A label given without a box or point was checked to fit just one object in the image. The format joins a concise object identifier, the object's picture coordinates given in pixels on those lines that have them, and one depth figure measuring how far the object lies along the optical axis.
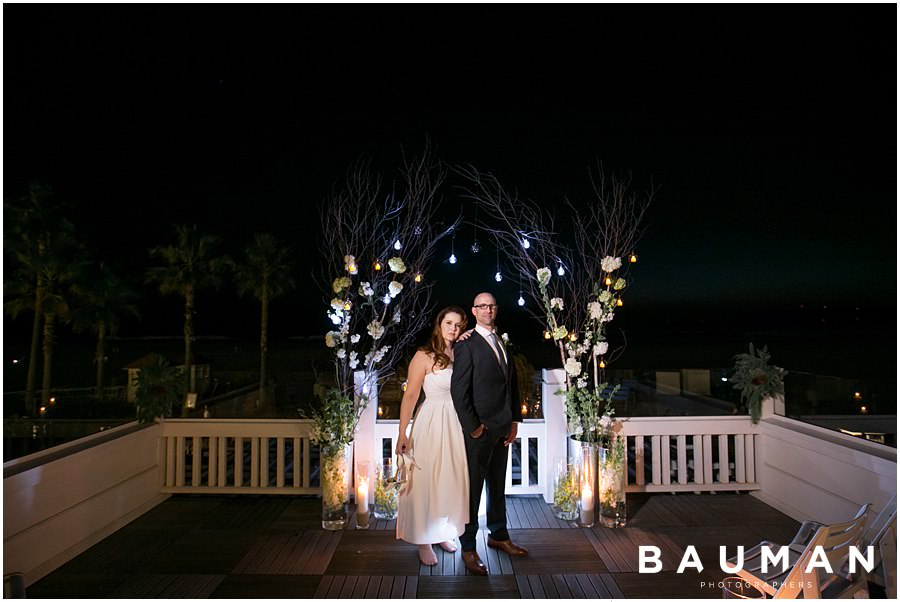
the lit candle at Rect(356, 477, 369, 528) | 4.30
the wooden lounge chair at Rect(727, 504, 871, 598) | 2.61
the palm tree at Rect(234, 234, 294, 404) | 21.41
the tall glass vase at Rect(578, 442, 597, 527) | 4.27
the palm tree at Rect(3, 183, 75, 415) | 14.39
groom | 3.50
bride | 3.67
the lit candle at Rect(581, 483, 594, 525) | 4.27
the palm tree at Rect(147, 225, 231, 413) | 20.33
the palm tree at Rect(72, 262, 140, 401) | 17.72
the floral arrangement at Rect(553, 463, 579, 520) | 4.32
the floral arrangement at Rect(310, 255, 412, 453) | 4.52
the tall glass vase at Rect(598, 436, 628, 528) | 4.25
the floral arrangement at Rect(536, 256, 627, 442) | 4.39
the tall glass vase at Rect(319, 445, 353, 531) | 4.27
